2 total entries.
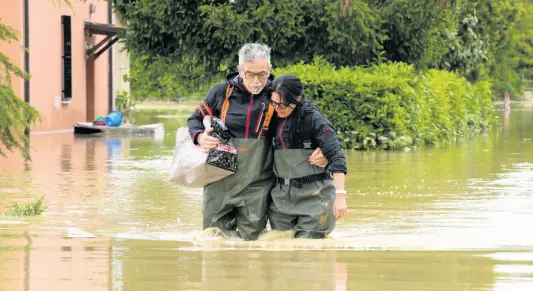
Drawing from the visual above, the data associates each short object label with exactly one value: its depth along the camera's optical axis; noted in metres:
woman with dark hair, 16.00
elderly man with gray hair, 16.25
